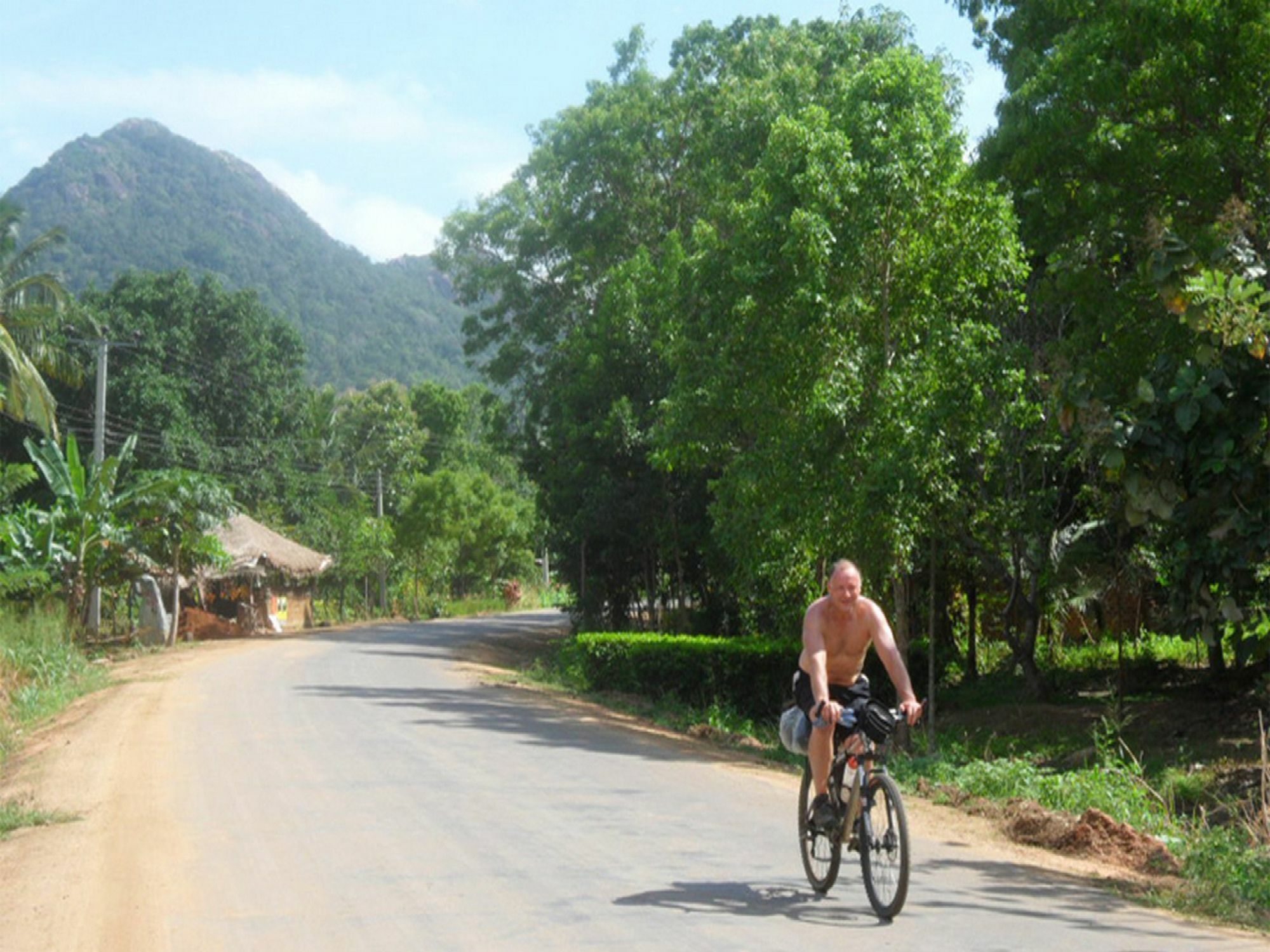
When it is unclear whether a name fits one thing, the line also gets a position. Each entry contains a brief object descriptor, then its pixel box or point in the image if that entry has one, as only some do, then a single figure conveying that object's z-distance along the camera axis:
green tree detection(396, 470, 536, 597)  61.34
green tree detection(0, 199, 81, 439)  24.77
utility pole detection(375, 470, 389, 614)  60.41
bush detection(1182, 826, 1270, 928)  7.79
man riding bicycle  7.30
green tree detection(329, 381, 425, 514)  73.12
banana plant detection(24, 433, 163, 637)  30.33
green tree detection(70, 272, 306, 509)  48.91
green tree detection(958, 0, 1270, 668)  10.58
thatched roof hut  42.81
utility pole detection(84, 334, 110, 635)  34.38
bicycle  6.92
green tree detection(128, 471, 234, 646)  32.12
